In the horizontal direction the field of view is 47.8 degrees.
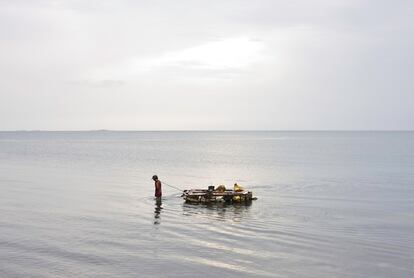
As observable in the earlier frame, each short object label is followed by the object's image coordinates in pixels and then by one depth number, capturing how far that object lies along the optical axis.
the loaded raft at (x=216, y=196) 35.22
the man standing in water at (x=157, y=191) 36.16
